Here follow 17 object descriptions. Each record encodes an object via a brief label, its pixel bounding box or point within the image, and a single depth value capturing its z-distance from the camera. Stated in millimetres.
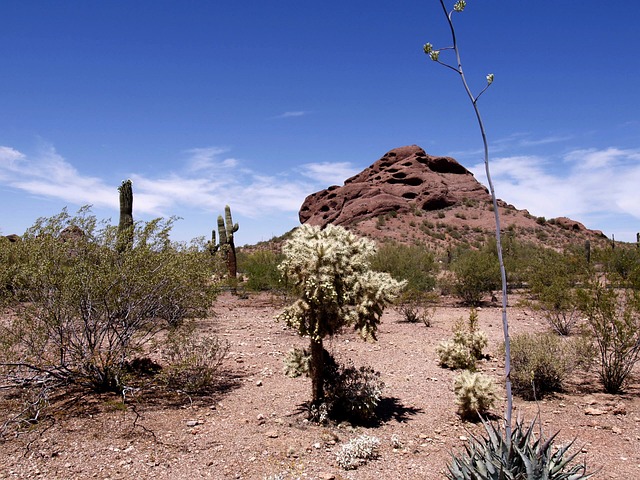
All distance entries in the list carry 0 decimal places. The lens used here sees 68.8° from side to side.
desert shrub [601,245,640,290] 8656
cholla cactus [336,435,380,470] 5639
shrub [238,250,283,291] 20172
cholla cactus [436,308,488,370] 10039
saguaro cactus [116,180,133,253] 15859
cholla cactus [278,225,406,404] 6586
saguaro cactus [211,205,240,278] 25656
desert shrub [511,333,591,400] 8172
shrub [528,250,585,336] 12836
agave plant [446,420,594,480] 4172
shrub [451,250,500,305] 20250
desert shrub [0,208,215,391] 7527
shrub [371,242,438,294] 20328
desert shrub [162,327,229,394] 8227
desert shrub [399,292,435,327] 16173
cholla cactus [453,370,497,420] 7113
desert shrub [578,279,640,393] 8117
